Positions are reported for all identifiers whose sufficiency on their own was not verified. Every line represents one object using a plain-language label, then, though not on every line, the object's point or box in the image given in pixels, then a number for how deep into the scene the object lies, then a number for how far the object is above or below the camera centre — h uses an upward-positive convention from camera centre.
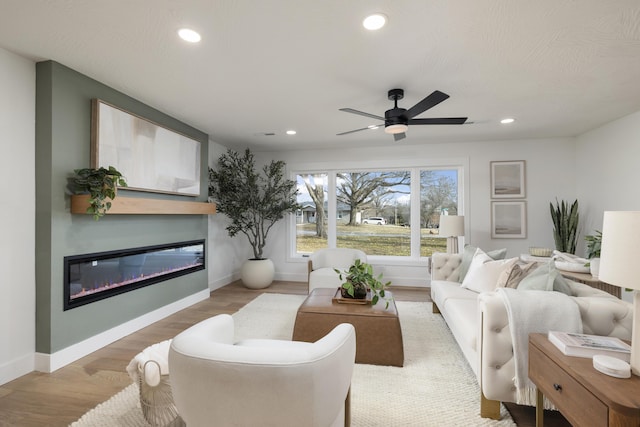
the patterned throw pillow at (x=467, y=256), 3.20 -0.49
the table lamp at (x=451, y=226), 4.24 -0.18
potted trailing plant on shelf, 2.47 +0.23
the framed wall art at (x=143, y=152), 2.74 +0.67
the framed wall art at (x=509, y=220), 4.70 -0.10
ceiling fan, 2.75 +0.90
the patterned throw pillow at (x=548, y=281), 1.86 -0.44
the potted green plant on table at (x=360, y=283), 2.68 -0.65
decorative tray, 2.68 -0.80
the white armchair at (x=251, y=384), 0.95 -0.57
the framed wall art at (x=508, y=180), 4.69 +0.55
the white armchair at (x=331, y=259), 4.29 -0.70
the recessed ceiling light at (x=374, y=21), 1.78 +1.20
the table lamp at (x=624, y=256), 1.06 -0.16
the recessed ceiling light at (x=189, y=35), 1.95 +1.21
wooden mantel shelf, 2.48 +0.07
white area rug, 1.78 -1.25
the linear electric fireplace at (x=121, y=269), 2.55 -0.60
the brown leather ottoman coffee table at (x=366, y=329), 2.39 -0.96
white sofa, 1.62 -0.67
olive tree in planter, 4.78 +0.23
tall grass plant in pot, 4.27 -0.21
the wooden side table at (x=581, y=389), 1.00 -0.68
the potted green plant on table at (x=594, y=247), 3.24 -0.39
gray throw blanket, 1.60 -0.59
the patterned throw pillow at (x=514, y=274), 2.34 -0.49
